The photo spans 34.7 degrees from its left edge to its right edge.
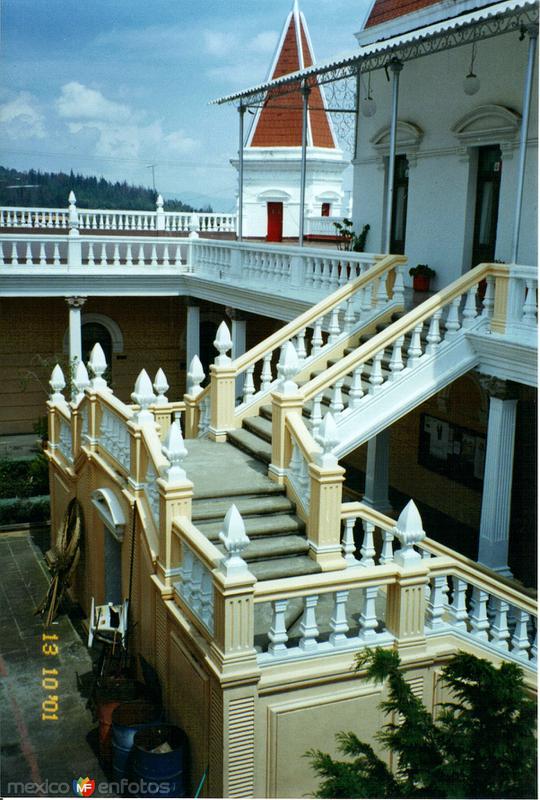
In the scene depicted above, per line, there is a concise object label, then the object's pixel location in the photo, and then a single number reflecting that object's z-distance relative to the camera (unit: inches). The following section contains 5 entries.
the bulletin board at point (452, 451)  581.0
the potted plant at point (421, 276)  589.0
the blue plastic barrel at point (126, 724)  315.3
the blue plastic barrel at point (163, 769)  296.4
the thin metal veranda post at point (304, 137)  570.4
